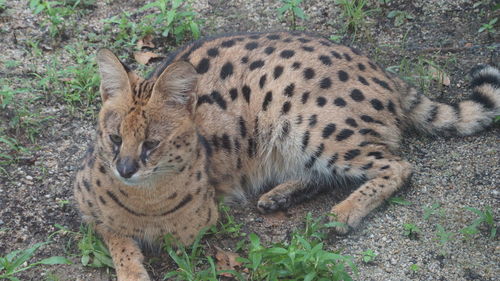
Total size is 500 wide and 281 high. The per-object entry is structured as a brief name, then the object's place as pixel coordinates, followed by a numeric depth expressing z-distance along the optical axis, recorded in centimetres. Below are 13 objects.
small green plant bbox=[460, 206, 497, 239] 429
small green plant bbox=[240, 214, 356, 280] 389
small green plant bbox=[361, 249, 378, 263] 422
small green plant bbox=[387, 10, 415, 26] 653
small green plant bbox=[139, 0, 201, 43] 617
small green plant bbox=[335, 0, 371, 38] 641
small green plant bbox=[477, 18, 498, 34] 603
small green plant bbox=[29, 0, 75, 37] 630
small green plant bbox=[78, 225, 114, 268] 427
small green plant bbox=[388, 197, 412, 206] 473
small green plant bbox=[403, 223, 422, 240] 442
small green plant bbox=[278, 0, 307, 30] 605
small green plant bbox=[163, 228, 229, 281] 407
